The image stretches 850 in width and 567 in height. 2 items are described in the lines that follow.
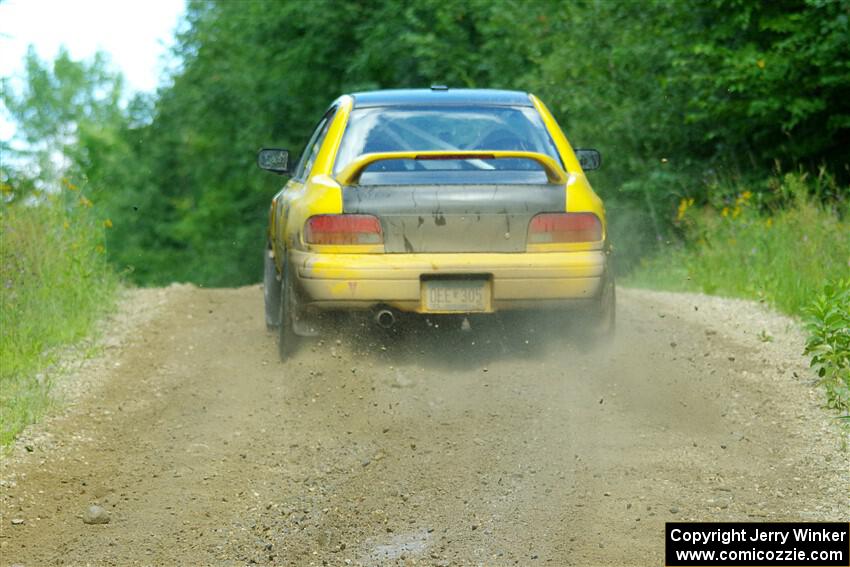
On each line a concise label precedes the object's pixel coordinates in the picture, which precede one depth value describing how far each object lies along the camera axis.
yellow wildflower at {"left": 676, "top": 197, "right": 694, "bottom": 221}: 33.78
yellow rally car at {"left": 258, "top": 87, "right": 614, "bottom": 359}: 16.16
